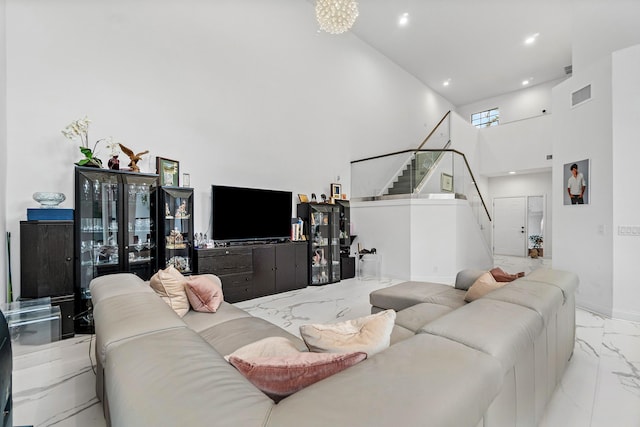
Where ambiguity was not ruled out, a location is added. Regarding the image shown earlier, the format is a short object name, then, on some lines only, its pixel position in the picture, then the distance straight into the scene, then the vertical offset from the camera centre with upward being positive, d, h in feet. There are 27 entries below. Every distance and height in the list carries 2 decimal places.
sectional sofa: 2.44 -1.70
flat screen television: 14.96 -0.13
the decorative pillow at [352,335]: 3.85 -1.75
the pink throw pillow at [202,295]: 8.15 -2.33
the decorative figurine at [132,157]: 12.00 +2.27
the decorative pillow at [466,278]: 10.74 -2.52
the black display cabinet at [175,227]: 12.94 -0.71
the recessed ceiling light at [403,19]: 21.27 +14.17
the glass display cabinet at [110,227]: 10.73 -0.61
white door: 31.19 -1.68
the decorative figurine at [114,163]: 11.52 +1.93
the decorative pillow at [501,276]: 9.35 -2.14
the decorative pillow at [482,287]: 8.50 -2.24
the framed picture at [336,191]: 20.84 +1.45
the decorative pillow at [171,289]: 7.93 -2.11
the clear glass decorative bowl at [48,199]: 10.05 +0.48
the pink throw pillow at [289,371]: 3.17 -1.76
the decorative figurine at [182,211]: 13.53 +0.04
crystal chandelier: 12.25 +8.41
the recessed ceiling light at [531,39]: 23.57 +14.04
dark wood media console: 14.07 -2.95
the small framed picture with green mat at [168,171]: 13.17 +1.88
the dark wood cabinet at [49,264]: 9.89 -1.77
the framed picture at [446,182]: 20.40 +2.00
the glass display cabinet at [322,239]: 18.61 -1.84
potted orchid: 10.82 +2.96
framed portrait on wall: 13.55 +1.31
